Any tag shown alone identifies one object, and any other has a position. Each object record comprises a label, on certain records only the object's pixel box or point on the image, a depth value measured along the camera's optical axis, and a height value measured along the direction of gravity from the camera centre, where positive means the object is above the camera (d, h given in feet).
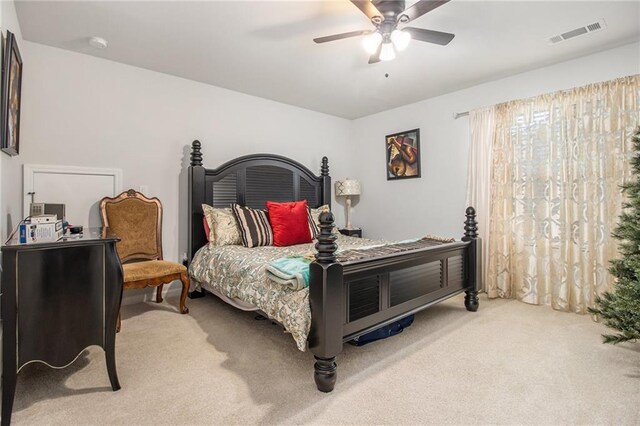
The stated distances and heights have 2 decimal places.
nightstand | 16.01 -0.97
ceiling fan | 6.56 +4.09
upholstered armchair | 9.46 -0.76
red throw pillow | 11.53 -0.37
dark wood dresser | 5.09 -1.54
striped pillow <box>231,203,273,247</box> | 11.14 -0.48
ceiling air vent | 8.46 +4.94
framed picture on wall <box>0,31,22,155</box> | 6.31 +2.57
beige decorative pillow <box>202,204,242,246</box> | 11.02 -0.48
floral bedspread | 6.36 -1.73
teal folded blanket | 6.51 -1.25
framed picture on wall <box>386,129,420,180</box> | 14.79 +2.77
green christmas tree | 7.27 -1.61
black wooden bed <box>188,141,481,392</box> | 6.09 -1.32
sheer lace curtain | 9.57 +0.70
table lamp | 16.34 +1.29
